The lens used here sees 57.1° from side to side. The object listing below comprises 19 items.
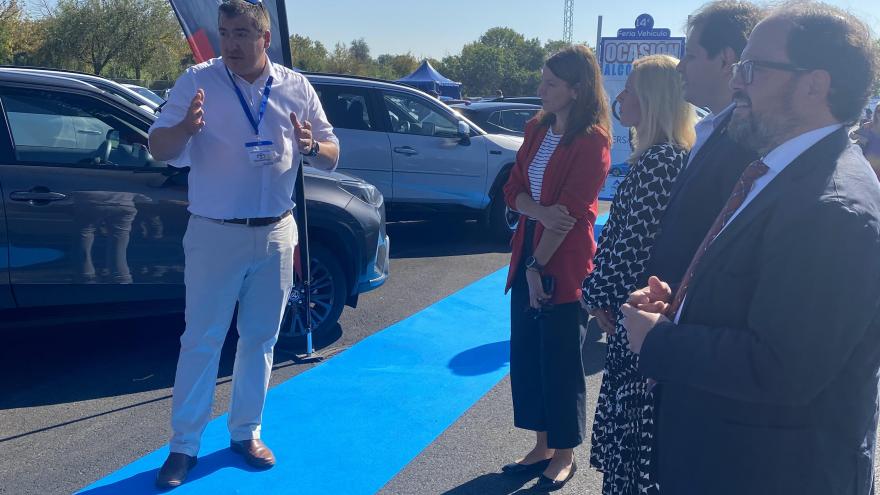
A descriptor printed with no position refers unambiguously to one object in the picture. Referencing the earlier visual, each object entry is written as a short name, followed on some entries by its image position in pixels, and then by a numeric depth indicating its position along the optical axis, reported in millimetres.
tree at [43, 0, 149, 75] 36500
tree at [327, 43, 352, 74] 63422
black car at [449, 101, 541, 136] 11398
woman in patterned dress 2766
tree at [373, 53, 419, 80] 70925
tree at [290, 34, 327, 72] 54931
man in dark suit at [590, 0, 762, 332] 2359
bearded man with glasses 1616
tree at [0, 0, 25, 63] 28828
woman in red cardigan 3590
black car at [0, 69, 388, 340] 4648
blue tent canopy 33875
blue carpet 3820
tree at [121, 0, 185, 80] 37656
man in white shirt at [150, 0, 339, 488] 3547
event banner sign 8750
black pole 5016
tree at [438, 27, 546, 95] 68875
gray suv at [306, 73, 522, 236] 9352
